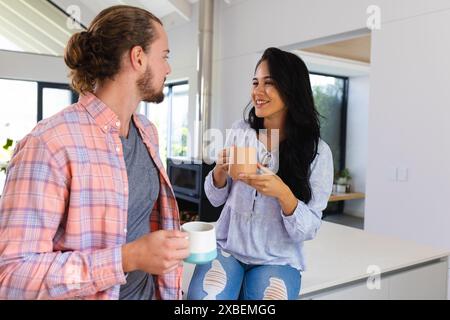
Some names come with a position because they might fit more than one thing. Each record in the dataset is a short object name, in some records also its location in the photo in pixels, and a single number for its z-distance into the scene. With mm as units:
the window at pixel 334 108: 5695
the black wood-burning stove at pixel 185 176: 4211
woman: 1252
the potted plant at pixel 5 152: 3800
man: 865
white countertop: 1371
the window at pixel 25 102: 5473
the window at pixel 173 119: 6020
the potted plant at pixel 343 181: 5742
